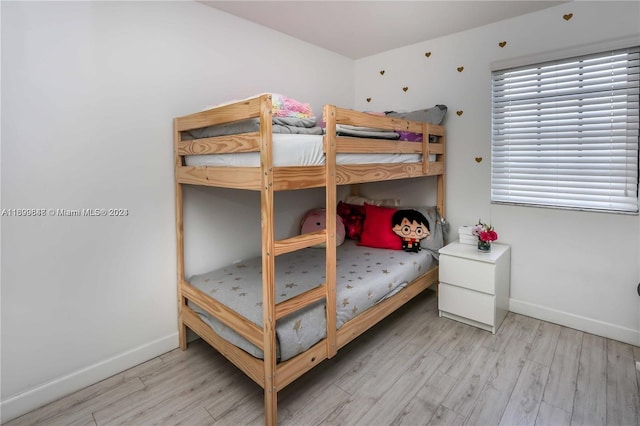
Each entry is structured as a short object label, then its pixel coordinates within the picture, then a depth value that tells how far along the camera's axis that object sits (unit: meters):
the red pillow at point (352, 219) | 3.07
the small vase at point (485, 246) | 2.49
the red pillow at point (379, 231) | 2.74
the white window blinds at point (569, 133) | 2.14
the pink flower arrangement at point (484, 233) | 2.45
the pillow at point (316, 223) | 2.82
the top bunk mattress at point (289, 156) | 1.43
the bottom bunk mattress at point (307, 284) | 1.57
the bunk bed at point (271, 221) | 1.42
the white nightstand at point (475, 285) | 2.30
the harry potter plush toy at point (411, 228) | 2.67
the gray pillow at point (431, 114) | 2.79
